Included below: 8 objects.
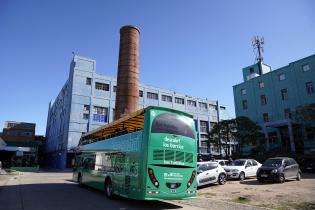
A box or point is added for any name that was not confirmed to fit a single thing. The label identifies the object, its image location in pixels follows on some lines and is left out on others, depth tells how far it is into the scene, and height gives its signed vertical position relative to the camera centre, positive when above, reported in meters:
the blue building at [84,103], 48.06 +11.94
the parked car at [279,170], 16.43 -0.40
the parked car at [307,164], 23.22 -0.04
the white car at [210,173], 15.93 -0.58
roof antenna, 49.44 +22.10
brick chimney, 26.30 +9.24
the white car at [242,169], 19.16 -0.38
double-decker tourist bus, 9.52 +0.31
